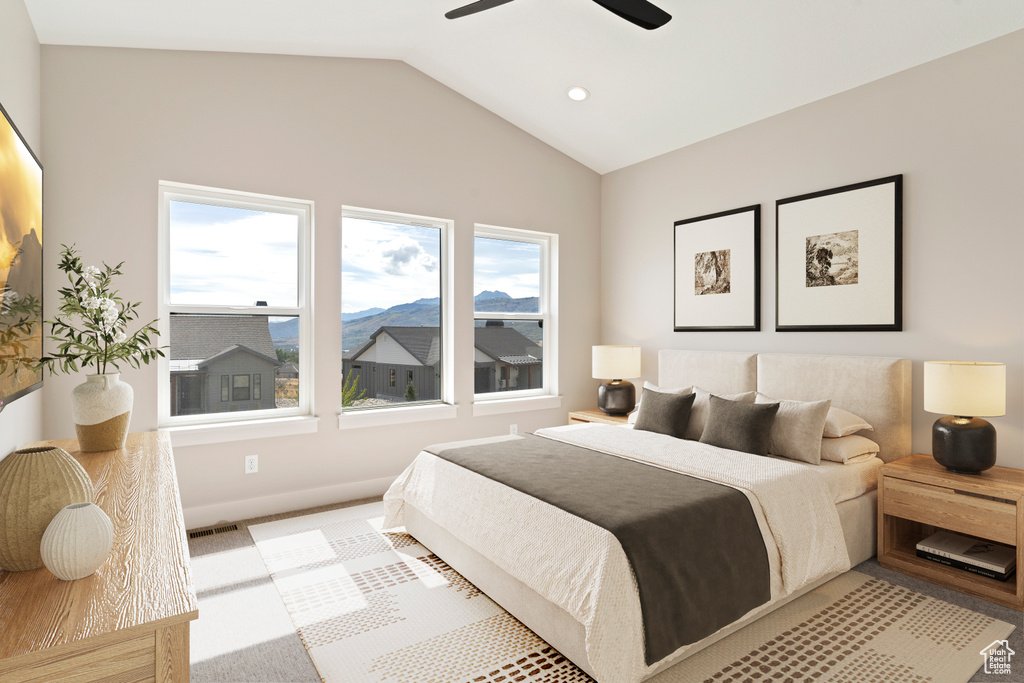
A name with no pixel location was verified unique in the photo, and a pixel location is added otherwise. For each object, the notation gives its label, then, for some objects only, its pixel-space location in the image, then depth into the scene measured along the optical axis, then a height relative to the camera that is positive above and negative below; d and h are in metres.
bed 1.83 -0.80
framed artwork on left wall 1.65 +0.24
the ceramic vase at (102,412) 2.04 -0.27
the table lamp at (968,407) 2.60 -0.32
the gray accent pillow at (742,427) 3.03 -0.49
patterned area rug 1.99 -1.20
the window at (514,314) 4.68 +0.23
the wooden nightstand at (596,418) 4.39 -0.64
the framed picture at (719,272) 3.99 +0.53
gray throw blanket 1.87 -0.73
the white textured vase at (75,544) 1.01 -0.38
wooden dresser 0.83 -0.46
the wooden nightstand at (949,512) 2.42 -0.81
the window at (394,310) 4.05 +0.23
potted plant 2.04 -0.08
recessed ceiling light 3.95 +1.81
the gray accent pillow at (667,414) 3.50 -0.48
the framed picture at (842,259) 3.25 +0.52
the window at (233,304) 3.40 +0.23
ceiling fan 2.28 +1.41
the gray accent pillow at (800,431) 2.97 -0.51
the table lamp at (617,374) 4.53 -0.28
